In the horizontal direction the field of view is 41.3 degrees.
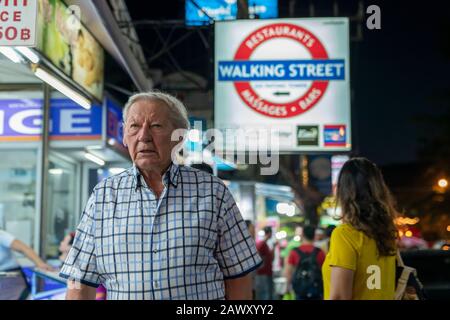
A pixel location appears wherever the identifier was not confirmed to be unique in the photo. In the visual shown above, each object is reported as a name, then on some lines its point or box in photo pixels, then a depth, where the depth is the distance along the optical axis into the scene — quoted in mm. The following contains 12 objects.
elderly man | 2168
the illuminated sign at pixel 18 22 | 2572
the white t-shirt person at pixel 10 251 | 4977
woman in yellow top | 2719
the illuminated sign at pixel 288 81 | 5504
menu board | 4336
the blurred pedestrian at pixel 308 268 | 6984
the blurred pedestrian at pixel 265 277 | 10054
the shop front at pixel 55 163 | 7469
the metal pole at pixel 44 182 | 7407
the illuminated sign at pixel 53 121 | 5781
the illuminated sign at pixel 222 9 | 8500
